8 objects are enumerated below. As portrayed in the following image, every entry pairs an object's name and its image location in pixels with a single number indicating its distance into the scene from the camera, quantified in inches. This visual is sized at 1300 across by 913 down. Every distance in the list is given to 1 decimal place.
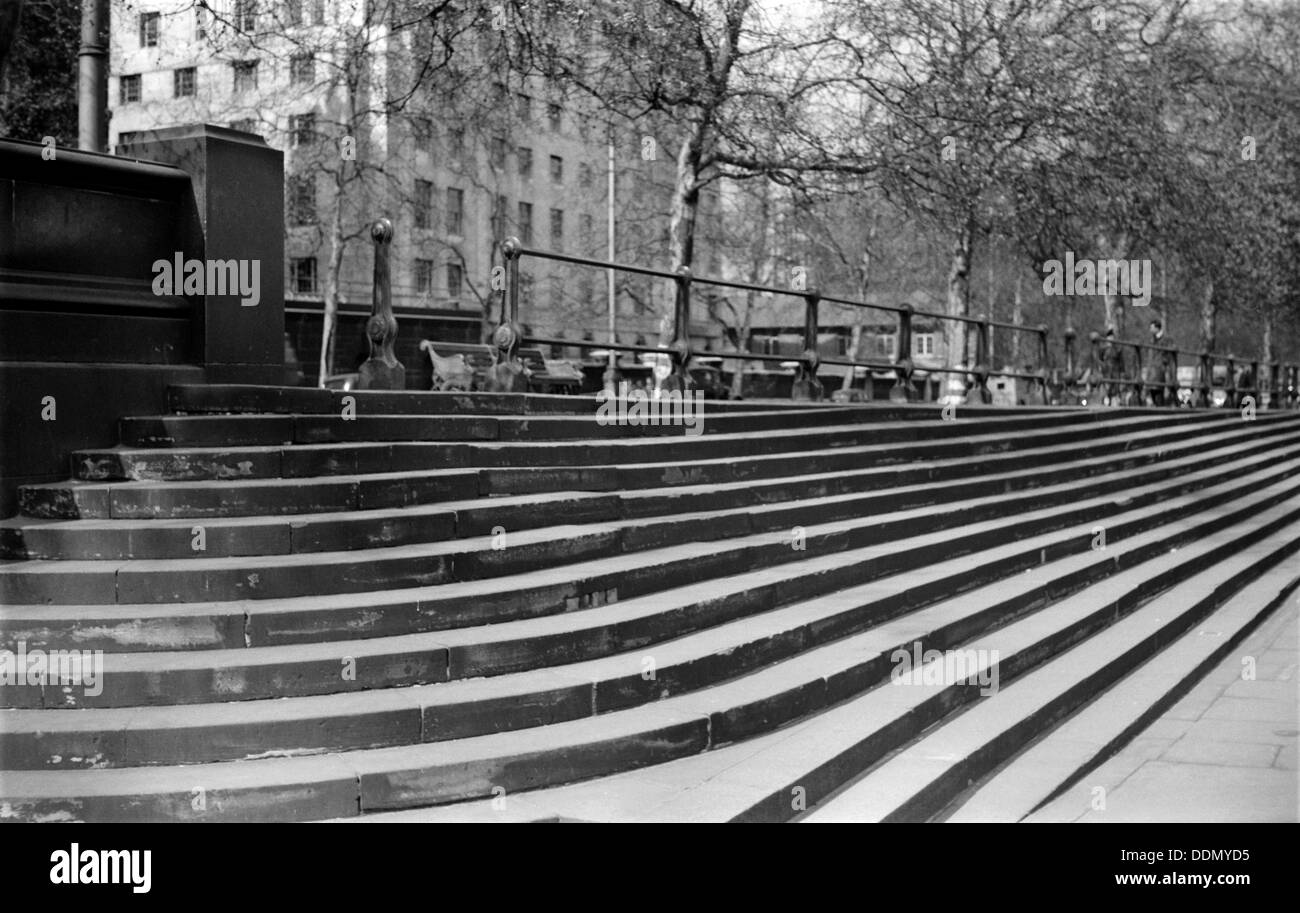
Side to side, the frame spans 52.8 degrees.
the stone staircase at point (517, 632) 198.1
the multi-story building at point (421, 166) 565.0
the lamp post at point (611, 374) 480.7
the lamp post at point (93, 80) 298.4
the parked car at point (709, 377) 767.7
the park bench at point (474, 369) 524.4
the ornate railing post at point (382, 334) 340.5
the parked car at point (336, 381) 719.6
